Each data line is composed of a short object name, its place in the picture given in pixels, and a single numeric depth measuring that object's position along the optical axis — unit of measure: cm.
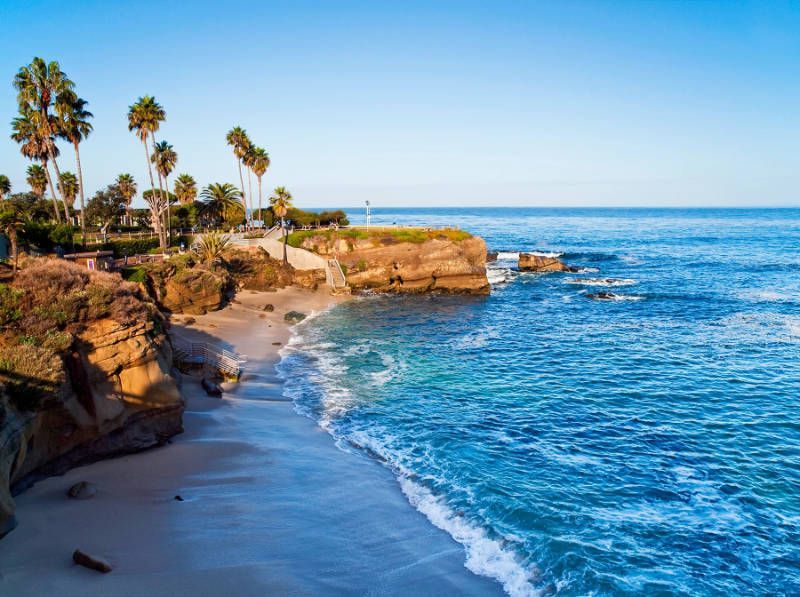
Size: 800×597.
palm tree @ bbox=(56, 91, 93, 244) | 4756
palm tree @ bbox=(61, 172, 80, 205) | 7088
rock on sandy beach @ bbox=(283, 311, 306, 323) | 4479
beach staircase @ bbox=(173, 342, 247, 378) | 2858
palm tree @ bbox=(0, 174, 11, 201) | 6369
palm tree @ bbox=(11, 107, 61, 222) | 4794
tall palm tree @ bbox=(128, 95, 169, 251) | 5488
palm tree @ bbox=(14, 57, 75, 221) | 4497
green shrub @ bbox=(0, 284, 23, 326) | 1655
